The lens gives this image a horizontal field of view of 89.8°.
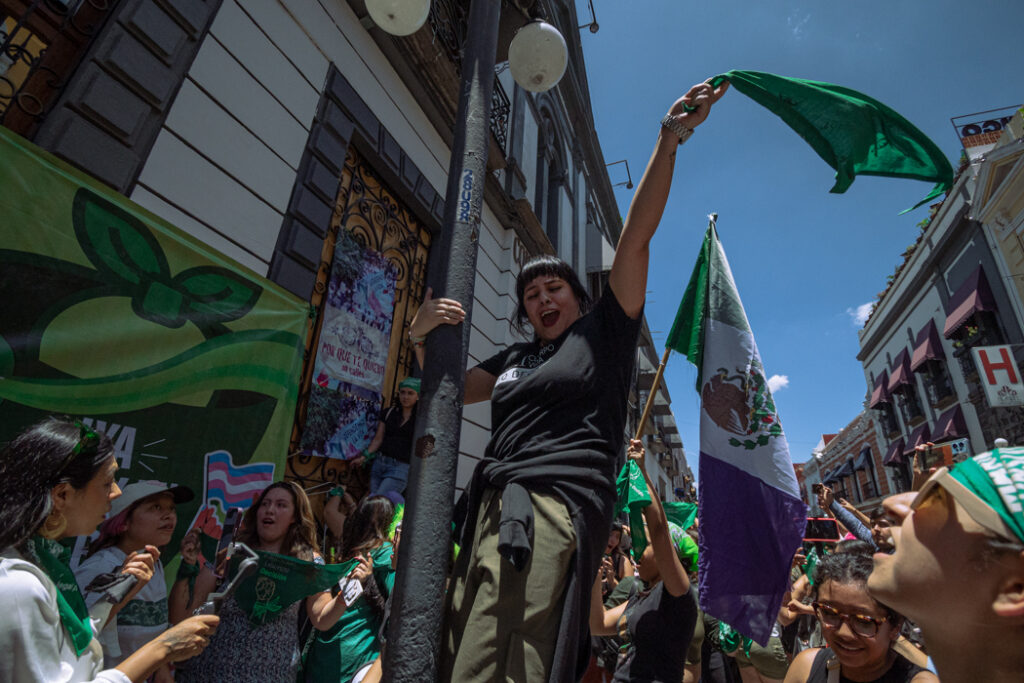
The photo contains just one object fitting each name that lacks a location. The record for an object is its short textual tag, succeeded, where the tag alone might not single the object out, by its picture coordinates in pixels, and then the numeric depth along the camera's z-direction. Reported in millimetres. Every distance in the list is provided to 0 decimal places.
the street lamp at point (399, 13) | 2910
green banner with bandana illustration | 2428
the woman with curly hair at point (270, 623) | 2443
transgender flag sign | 3248
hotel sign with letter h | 12797
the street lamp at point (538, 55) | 2922
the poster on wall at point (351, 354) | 4598
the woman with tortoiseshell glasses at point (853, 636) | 2094
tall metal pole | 1183
